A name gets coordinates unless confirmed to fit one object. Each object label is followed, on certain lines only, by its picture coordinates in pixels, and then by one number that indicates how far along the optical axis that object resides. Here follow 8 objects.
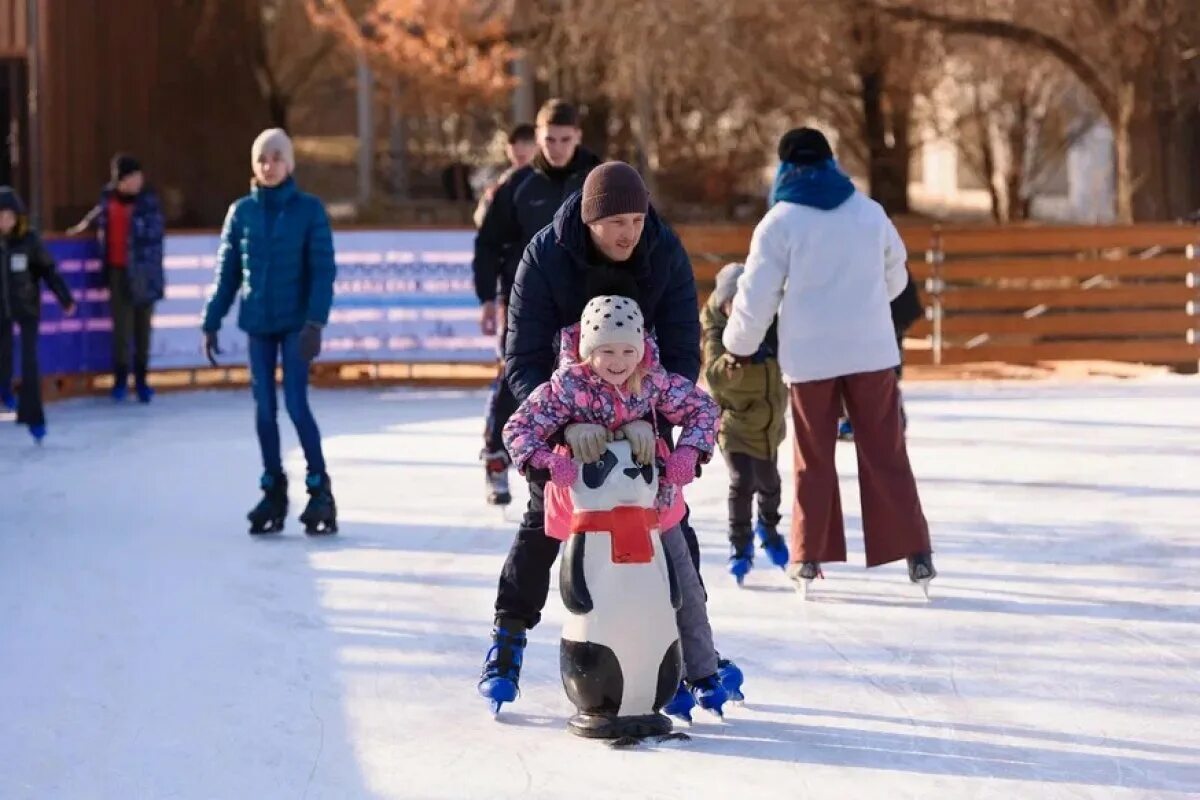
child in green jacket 16.70
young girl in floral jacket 11.60
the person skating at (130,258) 32.53
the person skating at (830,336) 15.52
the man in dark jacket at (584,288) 12.03
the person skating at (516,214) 18.36
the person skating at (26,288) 26.81
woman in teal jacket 18.78
